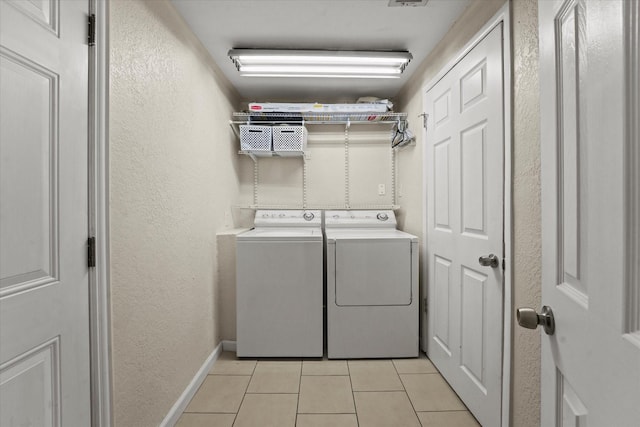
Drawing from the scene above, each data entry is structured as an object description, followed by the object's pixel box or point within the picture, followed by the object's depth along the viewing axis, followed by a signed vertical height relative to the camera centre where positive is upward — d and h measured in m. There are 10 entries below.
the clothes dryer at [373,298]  2.28 -0.68
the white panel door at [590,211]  0.40 -0.01
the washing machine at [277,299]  2.29 -0.69
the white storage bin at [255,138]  2.66 +0.61
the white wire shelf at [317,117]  2.67 +0.82
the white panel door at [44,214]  0.78 -0.02
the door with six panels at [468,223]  1.44 -0.09
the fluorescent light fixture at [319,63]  2.08 +1.05
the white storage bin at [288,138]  2.68 +0.62
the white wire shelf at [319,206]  3.04 +0.01
